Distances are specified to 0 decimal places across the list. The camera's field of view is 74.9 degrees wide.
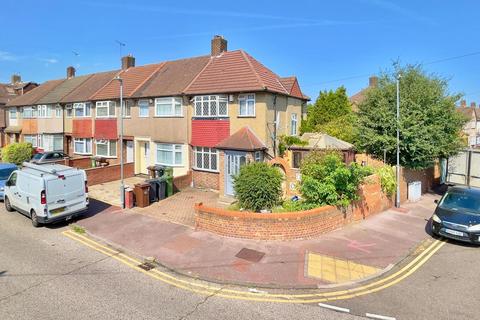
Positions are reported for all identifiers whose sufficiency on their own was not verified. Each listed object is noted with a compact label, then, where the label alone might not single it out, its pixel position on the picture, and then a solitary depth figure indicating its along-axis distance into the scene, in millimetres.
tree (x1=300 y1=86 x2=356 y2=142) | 22266
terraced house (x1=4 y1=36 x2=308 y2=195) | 16156
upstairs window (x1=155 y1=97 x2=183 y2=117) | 18875
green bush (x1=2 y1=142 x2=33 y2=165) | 25719
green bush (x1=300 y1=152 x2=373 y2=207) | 11102
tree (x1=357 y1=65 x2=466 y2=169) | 15906
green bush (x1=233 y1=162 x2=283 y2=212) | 11289
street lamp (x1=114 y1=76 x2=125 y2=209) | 14209
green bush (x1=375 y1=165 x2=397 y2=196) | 14562
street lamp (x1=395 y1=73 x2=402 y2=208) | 15227
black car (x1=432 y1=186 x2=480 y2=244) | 10000
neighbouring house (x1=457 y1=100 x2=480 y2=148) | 56025
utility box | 16734
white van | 11375
